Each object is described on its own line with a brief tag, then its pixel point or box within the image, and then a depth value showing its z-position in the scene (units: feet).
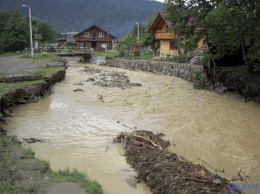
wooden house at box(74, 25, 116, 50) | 220.23
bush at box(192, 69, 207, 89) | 69.26
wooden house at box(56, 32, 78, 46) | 275.18
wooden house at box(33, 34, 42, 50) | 196.79
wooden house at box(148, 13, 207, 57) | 128.67
